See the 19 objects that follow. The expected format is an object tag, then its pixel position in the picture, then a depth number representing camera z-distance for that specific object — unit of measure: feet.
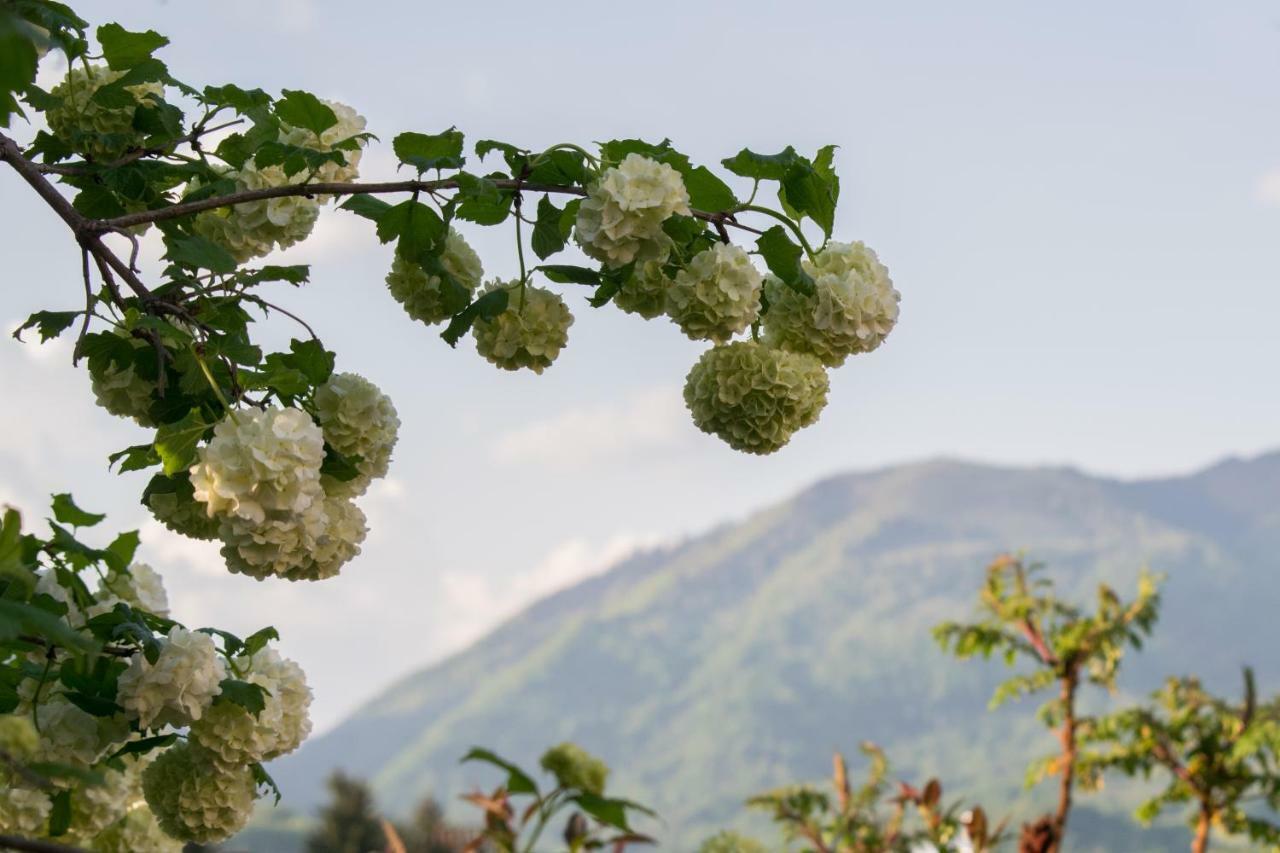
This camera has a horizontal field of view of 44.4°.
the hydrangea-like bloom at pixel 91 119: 8.76
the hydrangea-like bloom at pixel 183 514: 7.80
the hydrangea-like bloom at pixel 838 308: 7.45
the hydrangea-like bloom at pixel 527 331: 8.01
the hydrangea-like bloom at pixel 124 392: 7.90
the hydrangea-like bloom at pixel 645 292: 7.55
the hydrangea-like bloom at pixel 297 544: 6.93
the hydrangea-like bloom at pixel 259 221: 8.68
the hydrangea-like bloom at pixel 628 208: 6.92
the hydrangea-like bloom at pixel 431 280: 8.21
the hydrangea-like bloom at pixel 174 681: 7.54
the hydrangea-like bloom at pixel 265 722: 7.93
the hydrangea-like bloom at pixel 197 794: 8.18
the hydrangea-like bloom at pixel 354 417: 7.69
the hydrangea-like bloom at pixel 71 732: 8.19
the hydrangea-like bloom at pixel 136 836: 10.47
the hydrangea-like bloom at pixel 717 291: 7.30
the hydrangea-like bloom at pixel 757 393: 7.61
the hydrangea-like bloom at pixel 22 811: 9.70
